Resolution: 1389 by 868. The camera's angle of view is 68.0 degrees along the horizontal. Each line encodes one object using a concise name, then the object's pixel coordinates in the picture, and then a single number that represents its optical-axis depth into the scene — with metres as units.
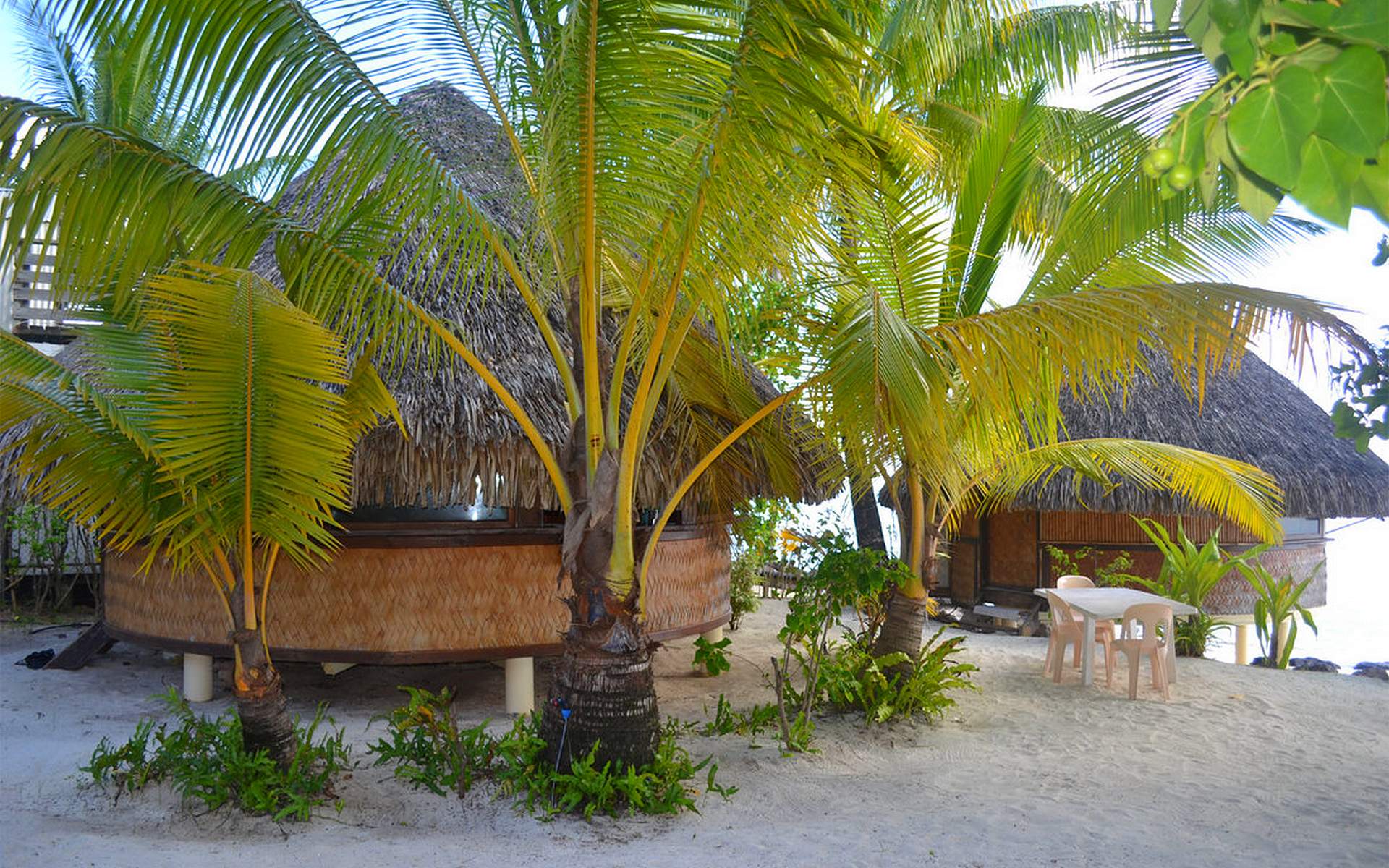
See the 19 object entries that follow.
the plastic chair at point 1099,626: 7.33
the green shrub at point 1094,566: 9.41
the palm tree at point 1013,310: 3.95
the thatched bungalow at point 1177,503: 9.70
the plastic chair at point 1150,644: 6.46
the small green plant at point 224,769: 3.92
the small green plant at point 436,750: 4.28
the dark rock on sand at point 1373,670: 8.45
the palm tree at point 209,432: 3.55
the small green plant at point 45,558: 8.84
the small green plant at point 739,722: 5.37
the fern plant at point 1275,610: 8.28
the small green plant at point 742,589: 9.15
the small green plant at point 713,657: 6.79
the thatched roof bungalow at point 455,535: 5.57
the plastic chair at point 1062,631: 7.22
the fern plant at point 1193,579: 8.12
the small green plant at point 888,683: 5.62
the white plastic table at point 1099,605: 6.51
